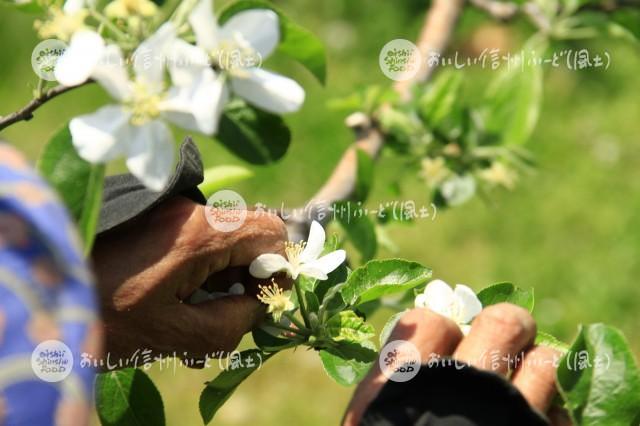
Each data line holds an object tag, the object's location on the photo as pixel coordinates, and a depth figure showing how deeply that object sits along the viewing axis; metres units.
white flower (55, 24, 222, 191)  1.03
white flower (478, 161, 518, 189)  1.38
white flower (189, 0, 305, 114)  1.04
